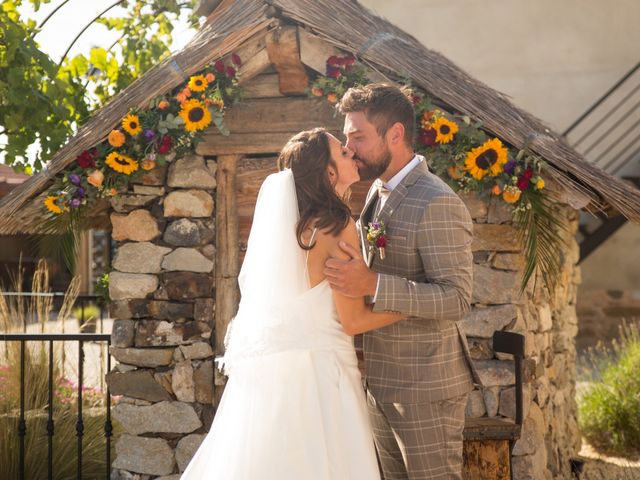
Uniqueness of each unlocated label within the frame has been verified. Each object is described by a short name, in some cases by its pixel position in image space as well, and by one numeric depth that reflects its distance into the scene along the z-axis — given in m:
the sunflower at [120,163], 5.03
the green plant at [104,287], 5.62
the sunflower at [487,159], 4.75
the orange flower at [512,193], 4.77
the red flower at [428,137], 4.83
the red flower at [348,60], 4.91
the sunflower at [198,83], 4.93
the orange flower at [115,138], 4.97
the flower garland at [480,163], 4.78
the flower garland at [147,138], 4.98
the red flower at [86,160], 5.03
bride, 3.20
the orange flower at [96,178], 5.02
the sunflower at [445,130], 4.78
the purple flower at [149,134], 4.99
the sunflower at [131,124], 4.96
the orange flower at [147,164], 5.11
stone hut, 5.00
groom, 3.14
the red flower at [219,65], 4.98
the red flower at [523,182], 4.76
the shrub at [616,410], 7.45
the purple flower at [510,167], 4.78
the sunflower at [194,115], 4.96
